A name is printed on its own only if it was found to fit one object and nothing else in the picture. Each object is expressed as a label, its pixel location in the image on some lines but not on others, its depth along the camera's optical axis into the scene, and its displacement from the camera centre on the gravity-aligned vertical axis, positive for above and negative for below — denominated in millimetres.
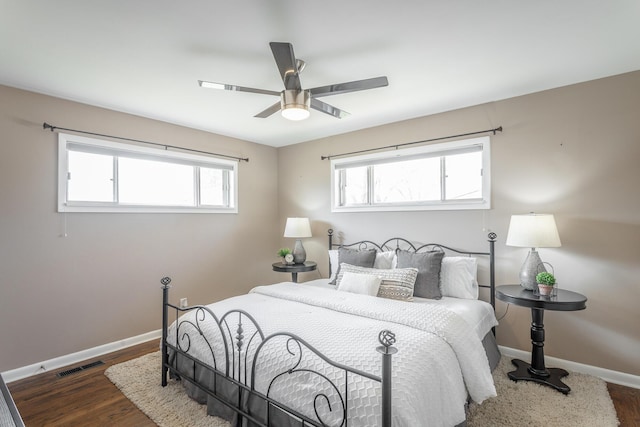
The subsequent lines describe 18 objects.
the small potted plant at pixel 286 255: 4363 -568
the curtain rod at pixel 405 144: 3264 +856
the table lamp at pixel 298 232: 4410 -246
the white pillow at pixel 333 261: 3912 -594
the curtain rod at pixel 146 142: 2986 +830
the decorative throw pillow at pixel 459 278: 3046 -616
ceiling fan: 2193 +887
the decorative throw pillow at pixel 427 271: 2990 -550
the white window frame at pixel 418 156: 3303 +576
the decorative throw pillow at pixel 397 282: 2855 -625
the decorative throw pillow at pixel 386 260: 3467 -506
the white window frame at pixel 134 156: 3092 +606
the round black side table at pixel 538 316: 2441 -866
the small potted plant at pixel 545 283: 2527 -542
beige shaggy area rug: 2135 -1385
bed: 1539 -813
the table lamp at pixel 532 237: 2630 -192
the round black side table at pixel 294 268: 4238 -721
